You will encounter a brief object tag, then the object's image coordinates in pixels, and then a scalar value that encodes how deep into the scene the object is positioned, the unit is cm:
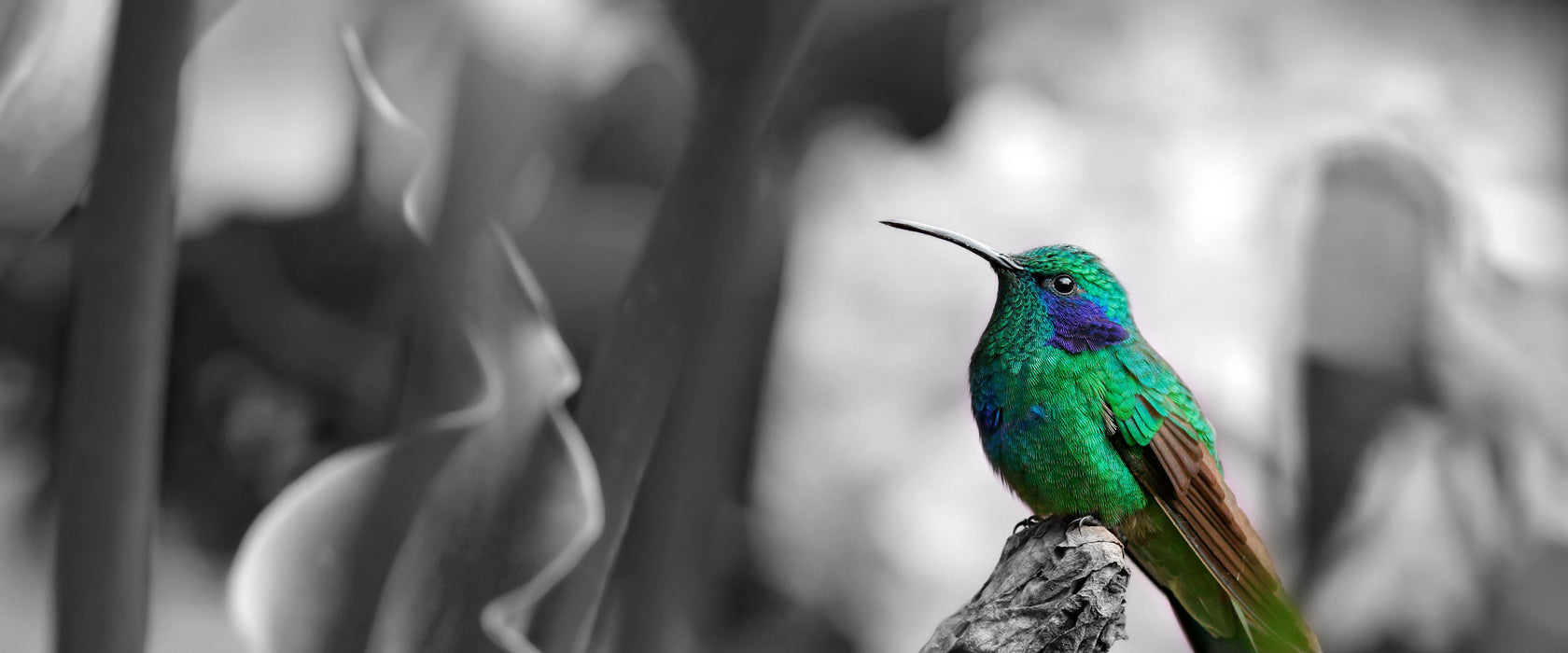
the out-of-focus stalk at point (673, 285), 167
